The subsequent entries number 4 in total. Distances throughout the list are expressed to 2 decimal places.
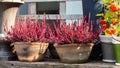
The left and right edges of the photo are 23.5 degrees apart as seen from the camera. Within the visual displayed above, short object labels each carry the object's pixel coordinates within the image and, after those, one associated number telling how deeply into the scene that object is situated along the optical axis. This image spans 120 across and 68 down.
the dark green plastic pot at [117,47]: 2.91
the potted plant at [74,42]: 3.07
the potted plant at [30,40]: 3.25
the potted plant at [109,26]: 3.02
